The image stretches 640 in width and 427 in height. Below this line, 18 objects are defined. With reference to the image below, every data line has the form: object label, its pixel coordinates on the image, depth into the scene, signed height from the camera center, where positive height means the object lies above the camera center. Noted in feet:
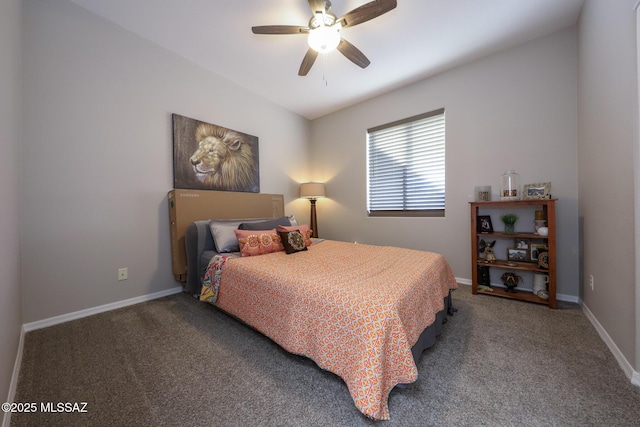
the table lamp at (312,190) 12.84 +1.21
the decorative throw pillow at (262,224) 8.40 -0.48
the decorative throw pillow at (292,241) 7.57 -1.03
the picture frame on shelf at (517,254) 8.05 -1.73
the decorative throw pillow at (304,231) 8.32 -0.78
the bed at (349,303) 3.37 -1.85
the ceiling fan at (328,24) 5.54 +5.01
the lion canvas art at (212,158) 8.71 +2.40
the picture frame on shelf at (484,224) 8.44 -0.63
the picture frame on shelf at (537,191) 7.38 +0.53
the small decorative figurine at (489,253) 8.29 -1.71
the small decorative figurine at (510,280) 7.93 -2.62
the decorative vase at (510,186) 7.82 +0.79
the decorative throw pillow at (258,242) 7.30 -1.00
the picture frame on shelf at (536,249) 7.63 -1.48
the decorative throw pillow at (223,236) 7.71 -0.82
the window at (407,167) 10.03 +2.05
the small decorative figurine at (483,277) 8.47 -2.63
